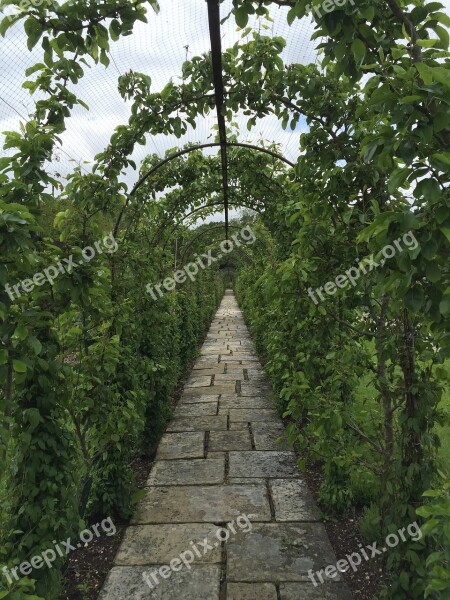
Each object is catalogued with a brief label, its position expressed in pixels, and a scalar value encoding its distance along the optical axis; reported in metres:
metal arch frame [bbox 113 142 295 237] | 3.98
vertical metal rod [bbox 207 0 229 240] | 1.96
